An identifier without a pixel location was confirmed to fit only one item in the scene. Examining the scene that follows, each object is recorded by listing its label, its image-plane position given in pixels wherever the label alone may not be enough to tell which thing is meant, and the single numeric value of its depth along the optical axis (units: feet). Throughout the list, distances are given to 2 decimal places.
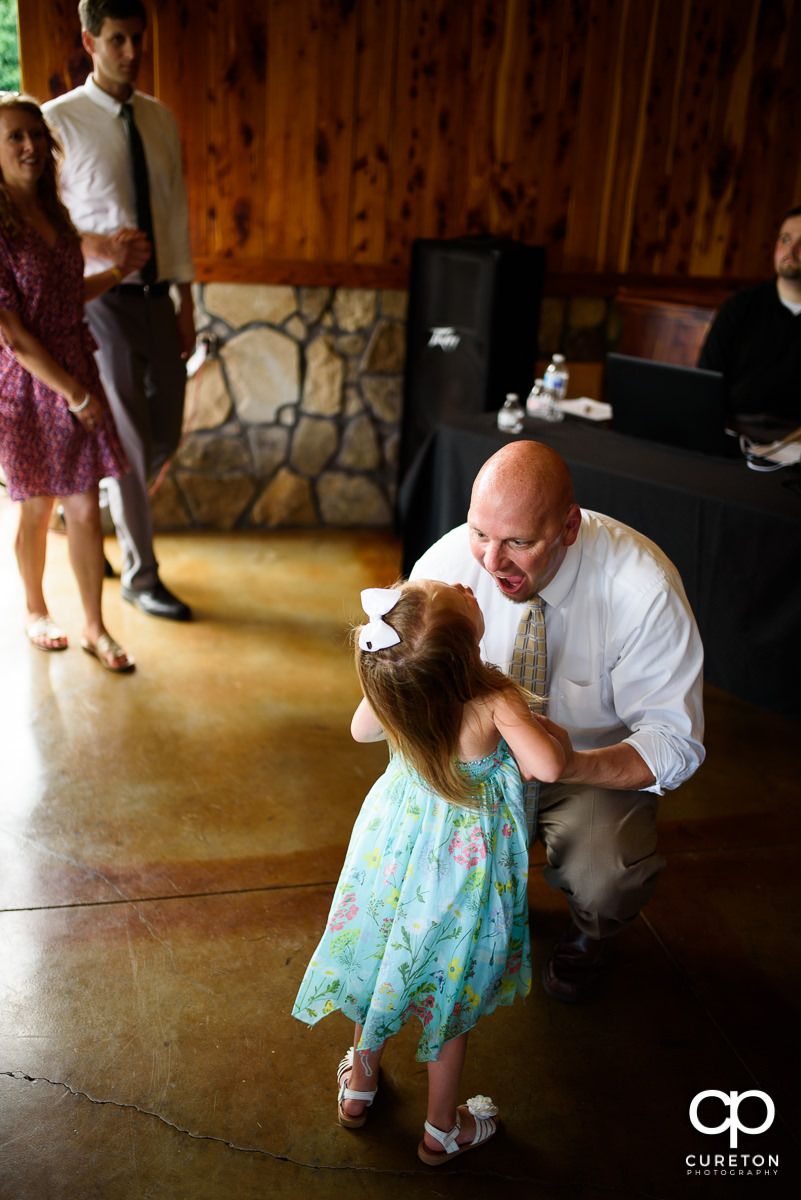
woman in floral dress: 8.16
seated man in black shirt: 10.28
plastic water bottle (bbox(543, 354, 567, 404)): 10.10
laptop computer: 8.20
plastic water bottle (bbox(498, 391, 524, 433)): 9.38
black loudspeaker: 12.16
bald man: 5.23
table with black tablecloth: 7.07
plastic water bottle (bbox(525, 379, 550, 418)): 9.91
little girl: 4.32
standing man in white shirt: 9.57
